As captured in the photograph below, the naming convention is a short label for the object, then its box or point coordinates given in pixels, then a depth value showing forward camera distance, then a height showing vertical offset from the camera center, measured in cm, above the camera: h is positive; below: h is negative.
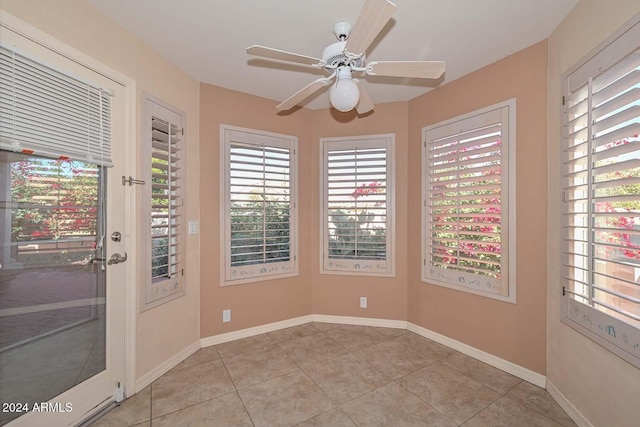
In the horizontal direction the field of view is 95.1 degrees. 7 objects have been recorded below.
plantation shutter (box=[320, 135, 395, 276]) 342 +8
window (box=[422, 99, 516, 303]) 245 +9
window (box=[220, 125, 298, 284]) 308 +7
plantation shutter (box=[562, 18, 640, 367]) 147 +9
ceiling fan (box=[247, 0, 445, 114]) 146 +83
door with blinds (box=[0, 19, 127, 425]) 151 -16
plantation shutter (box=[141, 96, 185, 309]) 231 +7
